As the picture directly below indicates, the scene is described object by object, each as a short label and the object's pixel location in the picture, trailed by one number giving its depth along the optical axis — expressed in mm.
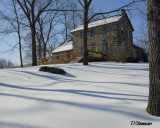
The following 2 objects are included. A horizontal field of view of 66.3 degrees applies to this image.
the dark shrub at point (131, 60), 15002
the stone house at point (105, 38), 16875
